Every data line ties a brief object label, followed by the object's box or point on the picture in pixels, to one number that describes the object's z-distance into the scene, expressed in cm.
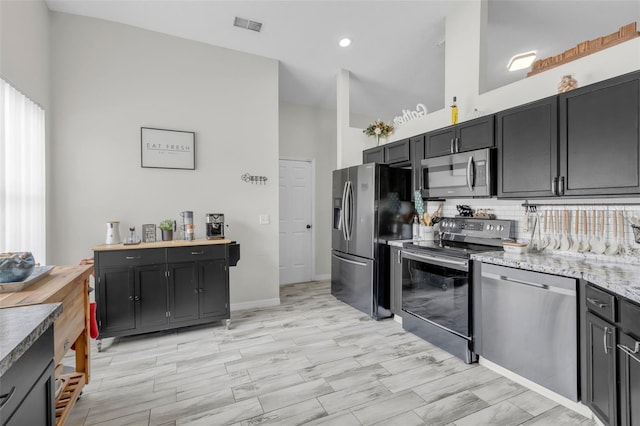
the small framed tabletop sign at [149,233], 327
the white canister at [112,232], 310
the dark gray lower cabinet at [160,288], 288
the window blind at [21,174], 225
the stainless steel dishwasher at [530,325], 188
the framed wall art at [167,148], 344
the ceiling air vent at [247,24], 326
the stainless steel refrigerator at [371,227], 350
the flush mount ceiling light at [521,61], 379
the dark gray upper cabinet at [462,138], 265
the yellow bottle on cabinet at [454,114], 305
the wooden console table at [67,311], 139
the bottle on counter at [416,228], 360
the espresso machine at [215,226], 350
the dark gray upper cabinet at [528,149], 223
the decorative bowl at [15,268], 144
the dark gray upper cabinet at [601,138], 184
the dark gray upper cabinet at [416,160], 332
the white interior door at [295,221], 530
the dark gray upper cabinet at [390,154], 355
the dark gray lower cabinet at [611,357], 142
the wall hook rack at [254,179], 394
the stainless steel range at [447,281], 253
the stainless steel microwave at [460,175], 262
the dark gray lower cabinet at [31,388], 82
